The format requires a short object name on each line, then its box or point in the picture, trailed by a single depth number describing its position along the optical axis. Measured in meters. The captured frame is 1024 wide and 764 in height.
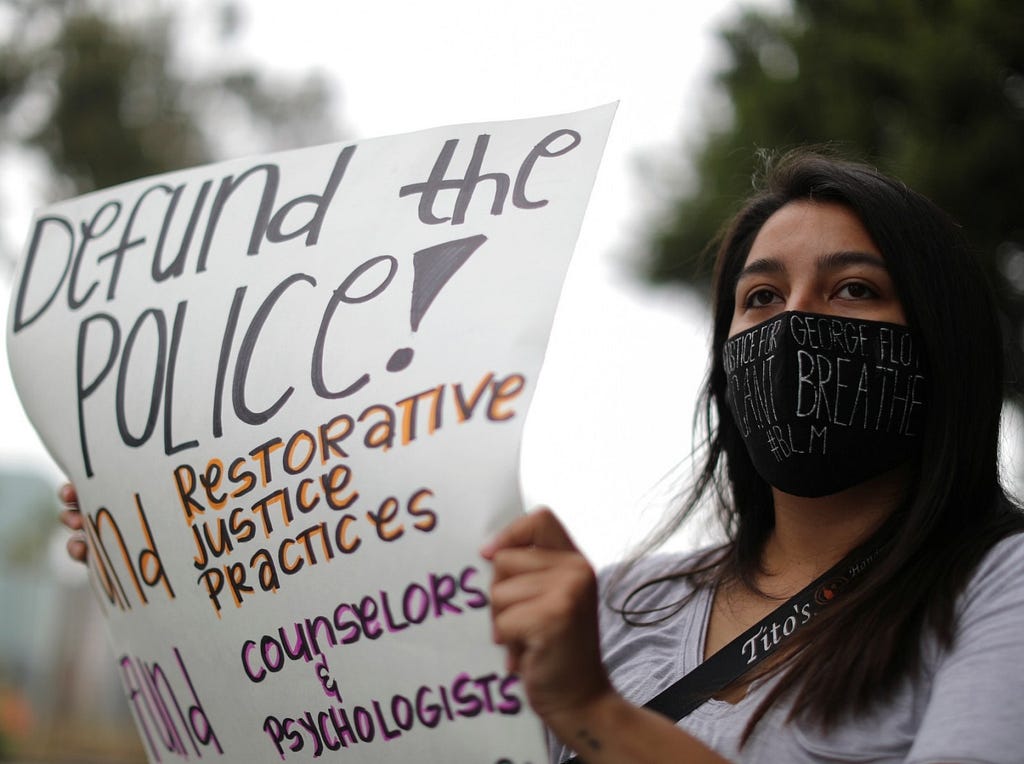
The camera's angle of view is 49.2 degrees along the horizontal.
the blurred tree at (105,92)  10.68
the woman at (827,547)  1.20
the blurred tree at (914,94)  4.90
